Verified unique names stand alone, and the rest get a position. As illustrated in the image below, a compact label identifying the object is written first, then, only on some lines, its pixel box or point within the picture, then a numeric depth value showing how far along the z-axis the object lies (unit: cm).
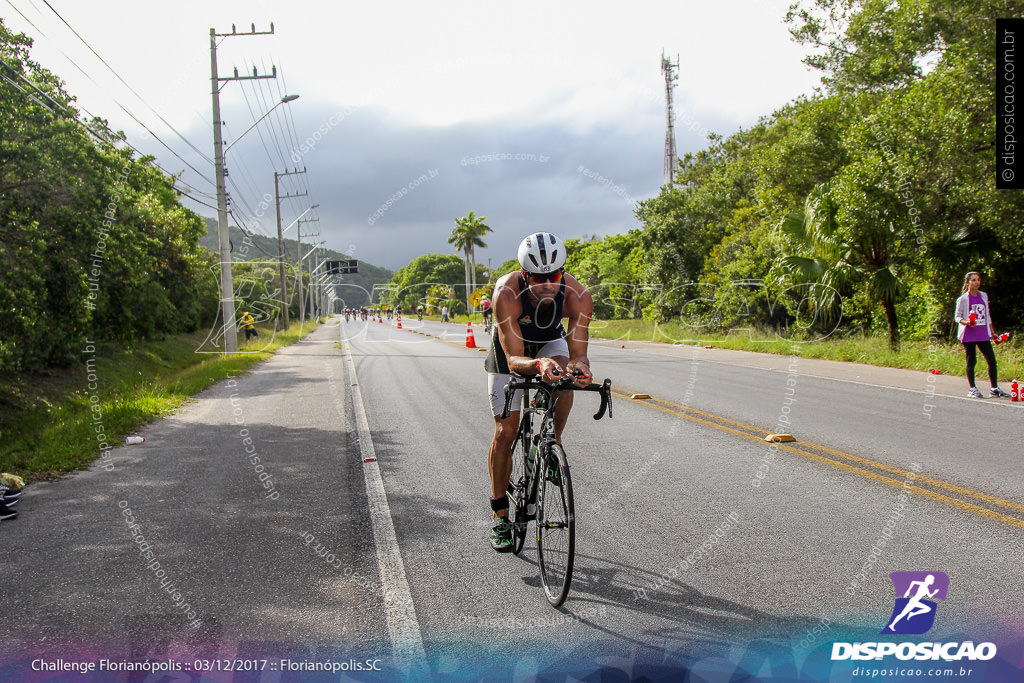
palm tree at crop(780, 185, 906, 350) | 1670
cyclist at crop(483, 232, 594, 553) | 408
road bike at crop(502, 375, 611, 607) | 371
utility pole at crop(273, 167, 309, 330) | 4341
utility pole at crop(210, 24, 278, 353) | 2150
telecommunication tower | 3850
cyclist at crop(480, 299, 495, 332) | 2936
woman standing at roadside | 1030
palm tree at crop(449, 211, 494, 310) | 8262
